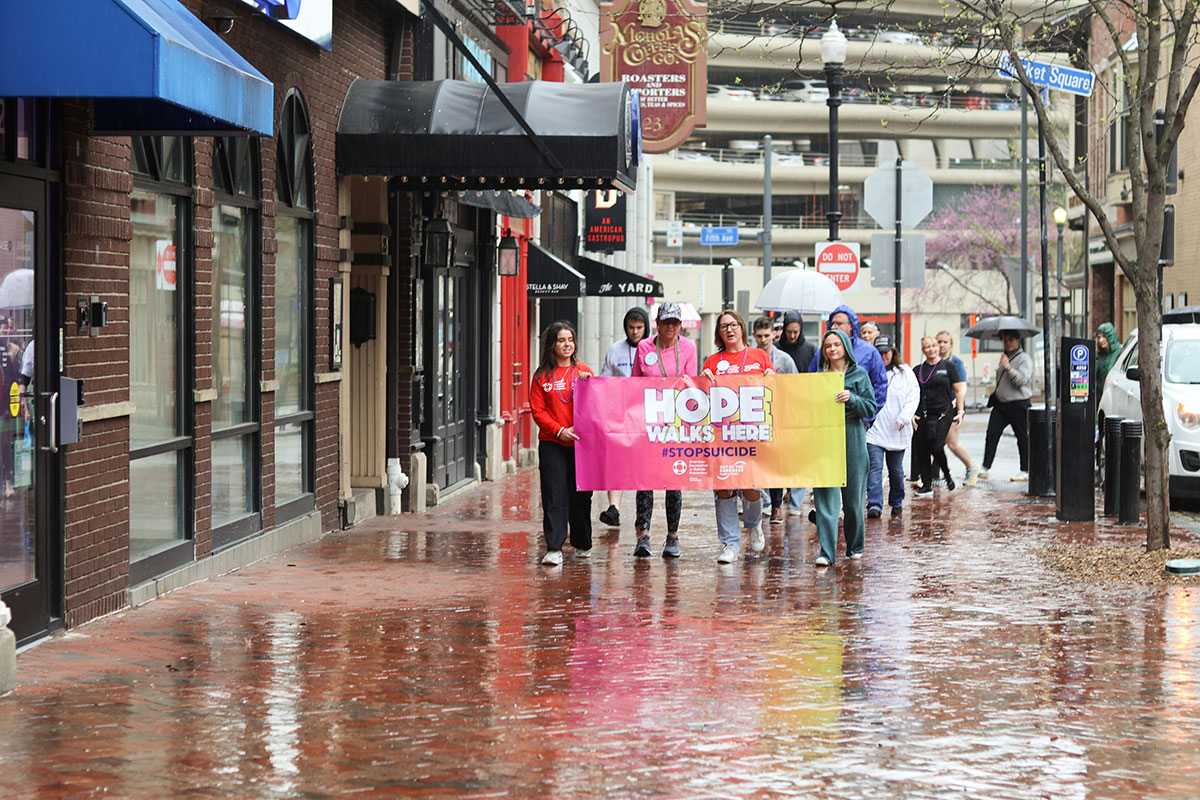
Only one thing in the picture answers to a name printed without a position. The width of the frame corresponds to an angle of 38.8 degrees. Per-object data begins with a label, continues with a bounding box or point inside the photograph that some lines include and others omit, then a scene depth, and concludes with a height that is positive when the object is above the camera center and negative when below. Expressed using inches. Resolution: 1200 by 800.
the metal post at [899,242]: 831.7 +59.1
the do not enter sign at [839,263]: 874.8 +51.0
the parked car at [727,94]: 3204.0 +506.9
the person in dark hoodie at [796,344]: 639.1 +7.0
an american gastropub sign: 1237.7 +101.6
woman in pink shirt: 514.9 -0.1
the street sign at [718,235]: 1662.2 +126.7
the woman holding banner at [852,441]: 503.2 -23.5
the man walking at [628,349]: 571.2 +4.8
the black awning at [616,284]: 1136.2 +53.3
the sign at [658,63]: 901.8 +159.6
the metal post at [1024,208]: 1407.0 +157.3
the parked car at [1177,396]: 649.0 -14.3
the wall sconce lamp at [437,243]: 674.2 +48.0
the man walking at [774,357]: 581.3 +1.9
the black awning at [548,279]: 989.2 +49.0
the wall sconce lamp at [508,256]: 847.7 +53.6
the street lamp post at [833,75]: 822.5 +141.6
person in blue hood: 586.2 +1.4
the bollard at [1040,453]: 717.9 -38.7
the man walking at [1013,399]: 778.8 -17.2
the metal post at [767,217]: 1382.9 +135.6
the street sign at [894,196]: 830.7 +81.3
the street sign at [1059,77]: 544.1 +91.8
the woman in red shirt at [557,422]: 502.0 -17.6
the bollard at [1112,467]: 617.6 -38.7
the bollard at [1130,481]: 601.0 -42.4
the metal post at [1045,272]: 858.1 +55.4
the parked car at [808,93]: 3211.1 +511.2
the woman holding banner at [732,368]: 506.9 -1.7
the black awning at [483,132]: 572.4 +78.4
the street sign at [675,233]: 2110.0 +162.6
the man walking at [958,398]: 747.4 -15.8
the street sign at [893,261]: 836.0 +49.8
